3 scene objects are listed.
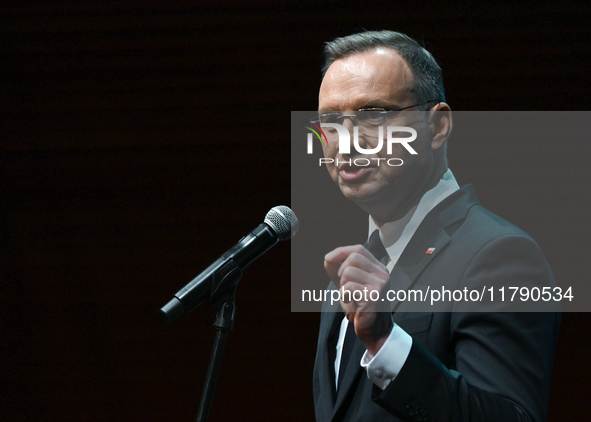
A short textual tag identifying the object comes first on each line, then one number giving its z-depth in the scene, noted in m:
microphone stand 6.52
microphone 6.52
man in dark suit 6.44
